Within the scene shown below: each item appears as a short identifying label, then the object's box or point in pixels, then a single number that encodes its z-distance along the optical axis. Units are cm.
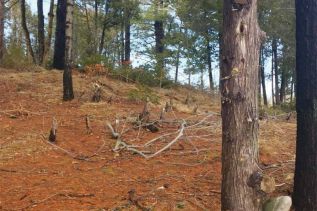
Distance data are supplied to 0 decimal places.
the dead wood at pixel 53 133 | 643
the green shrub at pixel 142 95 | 1177
